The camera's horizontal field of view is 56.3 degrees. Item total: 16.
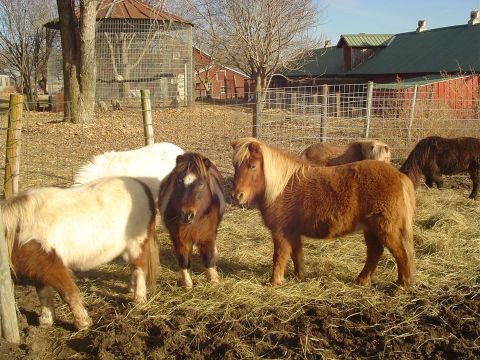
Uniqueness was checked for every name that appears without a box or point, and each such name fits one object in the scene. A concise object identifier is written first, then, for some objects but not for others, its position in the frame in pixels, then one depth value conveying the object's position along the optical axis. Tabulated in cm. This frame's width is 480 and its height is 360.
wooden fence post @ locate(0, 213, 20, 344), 333
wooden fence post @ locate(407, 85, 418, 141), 1111
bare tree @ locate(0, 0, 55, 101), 3200
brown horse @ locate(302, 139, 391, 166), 738
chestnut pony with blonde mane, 418
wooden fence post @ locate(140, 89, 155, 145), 694
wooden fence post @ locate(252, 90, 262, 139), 866
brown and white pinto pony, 359
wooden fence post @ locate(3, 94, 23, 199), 616
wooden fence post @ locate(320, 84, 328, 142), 1007
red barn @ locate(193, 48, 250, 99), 4068
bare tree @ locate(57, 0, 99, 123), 1373
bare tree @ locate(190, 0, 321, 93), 2298
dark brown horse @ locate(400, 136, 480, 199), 812
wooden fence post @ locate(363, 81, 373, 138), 1105
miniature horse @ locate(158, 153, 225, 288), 407
